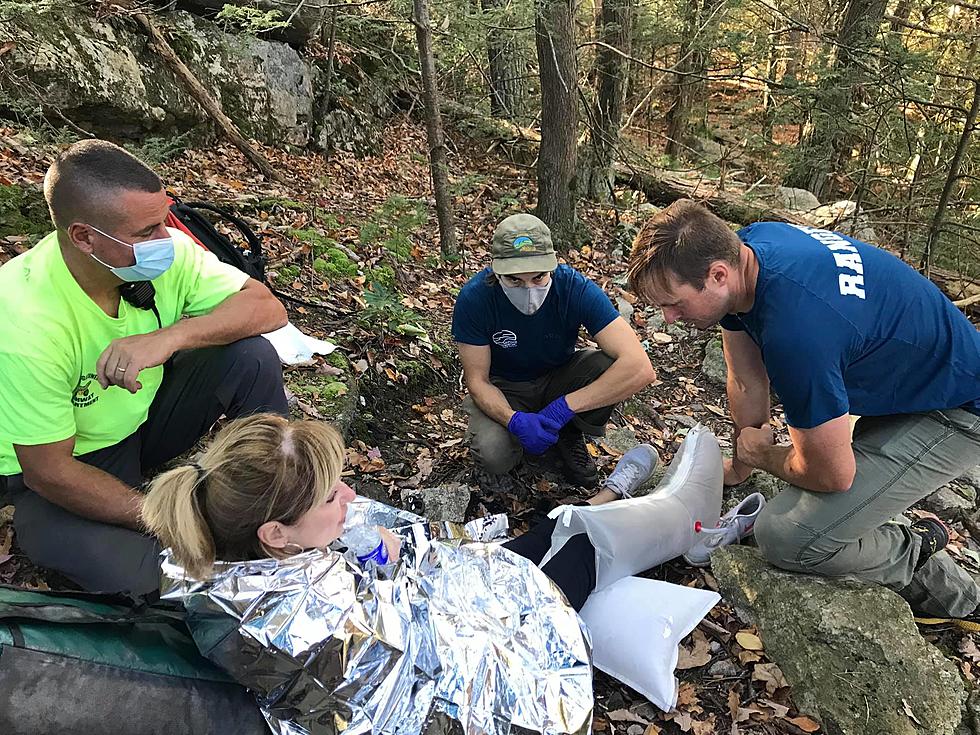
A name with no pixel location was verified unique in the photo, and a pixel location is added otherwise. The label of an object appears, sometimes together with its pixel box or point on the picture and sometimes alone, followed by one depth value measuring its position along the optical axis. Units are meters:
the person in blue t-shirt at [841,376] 2.40
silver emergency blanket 1.66
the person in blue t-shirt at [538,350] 3.49
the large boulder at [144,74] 5.72
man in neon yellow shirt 2.21
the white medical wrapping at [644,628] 2.50
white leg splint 2.75
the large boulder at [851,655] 2.39
